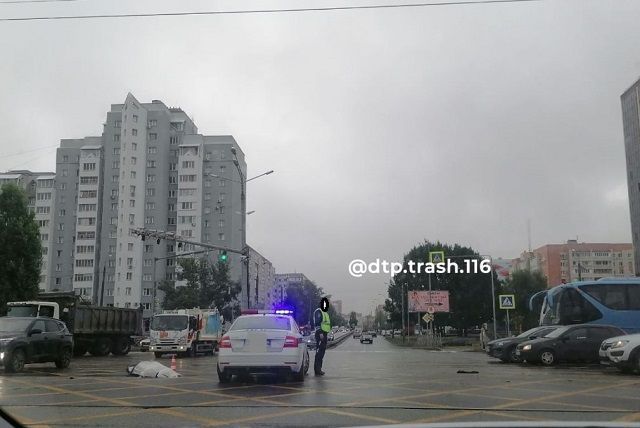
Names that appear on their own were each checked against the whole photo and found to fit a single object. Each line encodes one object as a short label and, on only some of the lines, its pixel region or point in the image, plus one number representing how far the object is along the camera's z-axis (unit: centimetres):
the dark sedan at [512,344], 2033
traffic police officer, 1417
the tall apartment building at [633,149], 7609
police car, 1180
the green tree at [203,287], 6172
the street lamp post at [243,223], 3378
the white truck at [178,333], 2812
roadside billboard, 6128
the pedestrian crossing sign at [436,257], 4162
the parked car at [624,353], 1426
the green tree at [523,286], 7912
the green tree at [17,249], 3581
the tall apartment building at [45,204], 9725
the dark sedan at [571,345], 1848
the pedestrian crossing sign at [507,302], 3410
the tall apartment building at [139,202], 9156
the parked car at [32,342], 1539
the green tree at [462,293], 7244
